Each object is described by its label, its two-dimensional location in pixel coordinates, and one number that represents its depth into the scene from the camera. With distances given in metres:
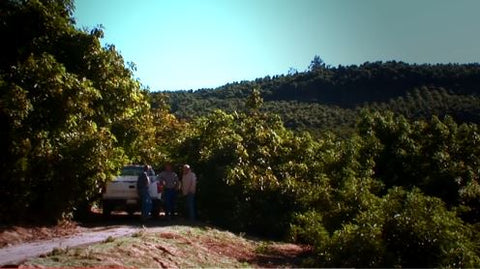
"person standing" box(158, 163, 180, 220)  15.44
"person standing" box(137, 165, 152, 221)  14.67
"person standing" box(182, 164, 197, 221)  15.52
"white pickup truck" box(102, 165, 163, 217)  15.62
